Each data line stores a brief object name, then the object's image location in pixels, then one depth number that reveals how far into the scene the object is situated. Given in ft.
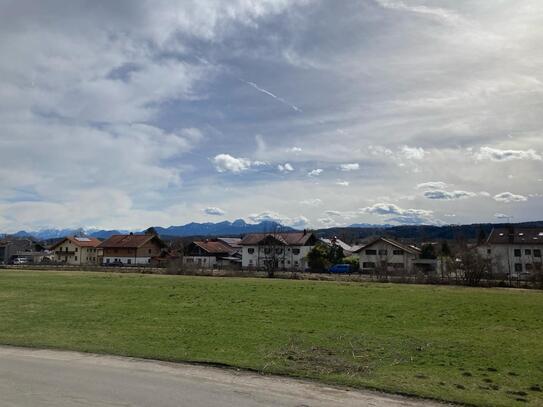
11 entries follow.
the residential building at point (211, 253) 360.07
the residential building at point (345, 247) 363.89
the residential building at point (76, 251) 409.90
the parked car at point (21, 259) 411.46
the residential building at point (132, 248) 364.58
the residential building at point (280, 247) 319.88
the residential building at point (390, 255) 289.53
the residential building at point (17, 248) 455.22
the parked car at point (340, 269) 273.93
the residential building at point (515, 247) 282.56
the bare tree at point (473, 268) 164.86
